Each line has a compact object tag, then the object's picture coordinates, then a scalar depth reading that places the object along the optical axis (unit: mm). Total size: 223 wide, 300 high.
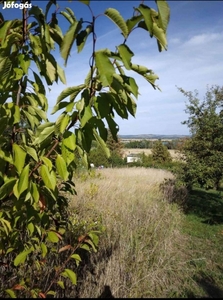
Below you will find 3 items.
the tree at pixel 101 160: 20031
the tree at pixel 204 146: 6281
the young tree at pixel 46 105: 873
